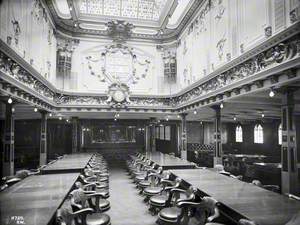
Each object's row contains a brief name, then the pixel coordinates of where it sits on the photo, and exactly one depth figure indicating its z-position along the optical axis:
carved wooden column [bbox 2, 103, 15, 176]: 7.68
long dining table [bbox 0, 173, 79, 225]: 2.94
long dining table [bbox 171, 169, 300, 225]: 3.03
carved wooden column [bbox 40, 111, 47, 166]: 10.91
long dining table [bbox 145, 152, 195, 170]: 8.12
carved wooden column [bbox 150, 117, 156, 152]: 17.06
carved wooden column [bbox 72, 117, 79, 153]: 15.59
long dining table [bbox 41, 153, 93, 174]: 7.16
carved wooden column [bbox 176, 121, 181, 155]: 18.12
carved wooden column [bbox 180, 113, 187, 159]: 13.38
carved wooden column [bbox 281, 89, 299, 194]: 5.51
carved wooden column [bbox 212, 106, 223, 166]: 9.52
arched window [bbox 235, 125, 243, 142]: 20.11
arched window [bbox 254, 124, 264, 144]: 17.97
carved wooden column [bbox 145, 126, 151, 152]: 17.43
